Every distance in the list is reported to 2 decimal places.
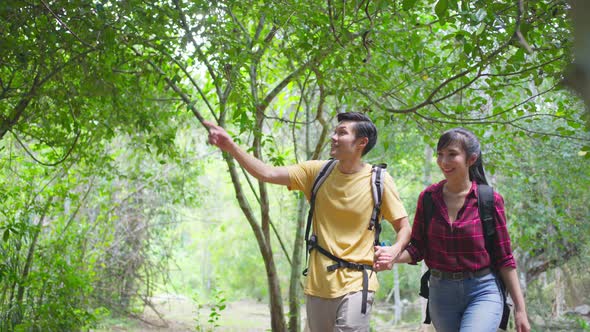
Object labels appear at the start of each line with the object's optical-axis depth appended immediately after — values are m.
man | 3.32
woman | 3.15
